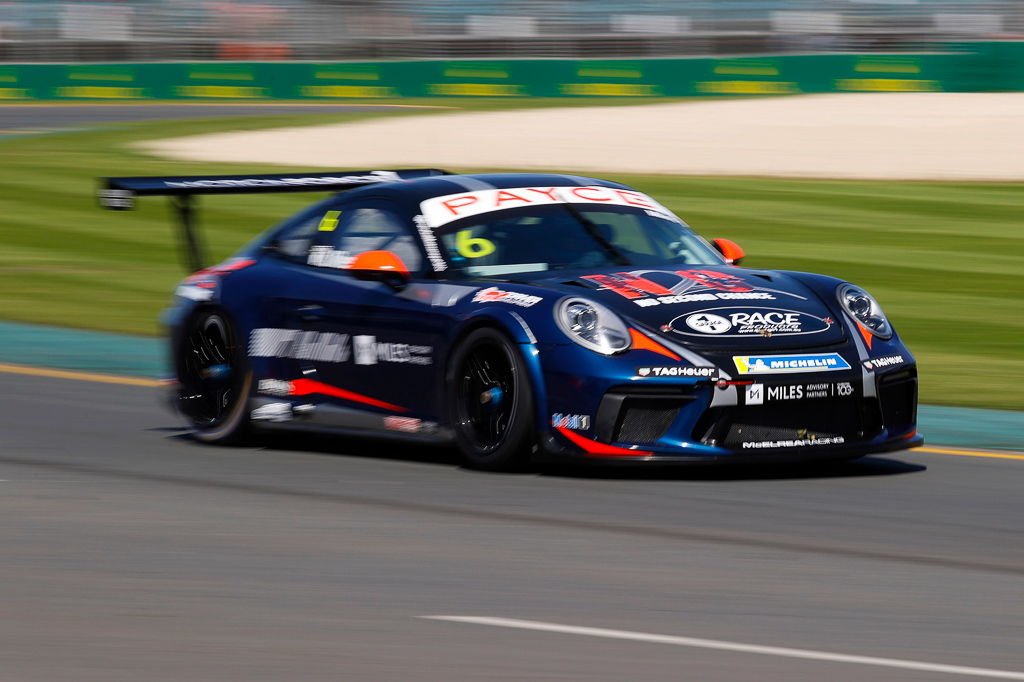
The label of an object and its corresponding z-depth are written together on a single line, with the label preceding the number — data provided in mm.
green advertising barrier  72062
